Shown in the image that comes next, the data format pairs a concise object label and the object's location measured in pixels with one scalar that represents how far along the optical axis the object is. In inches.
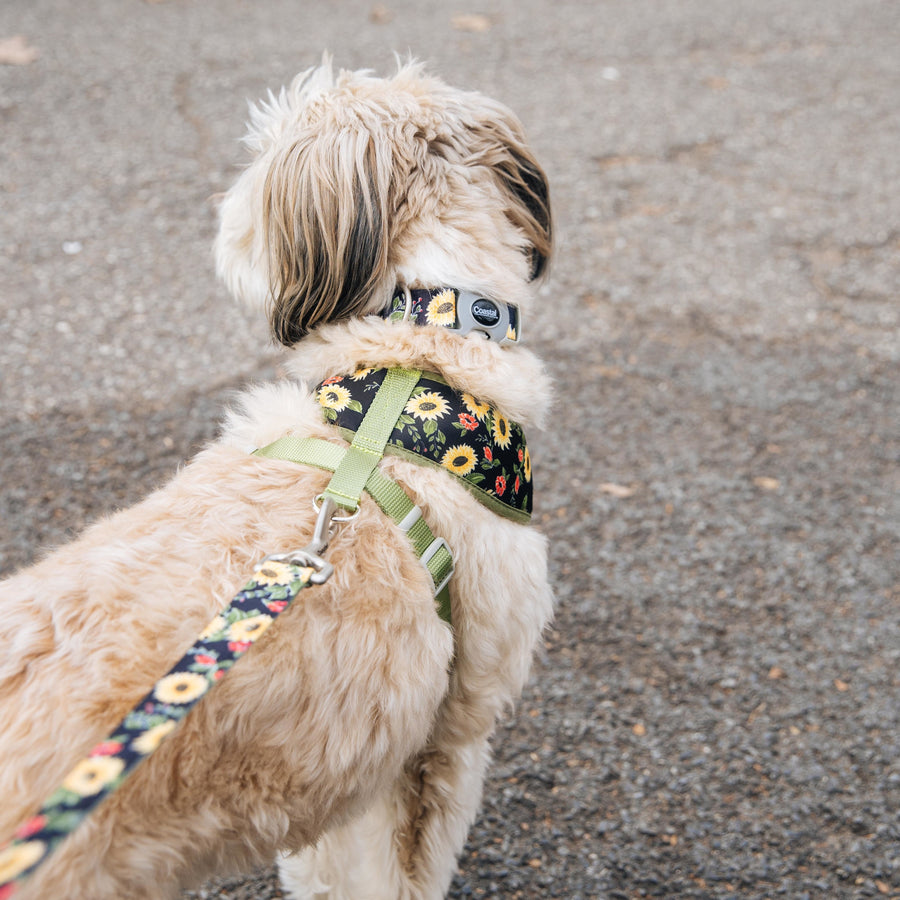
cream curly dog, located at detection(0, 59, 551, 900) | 50.1
